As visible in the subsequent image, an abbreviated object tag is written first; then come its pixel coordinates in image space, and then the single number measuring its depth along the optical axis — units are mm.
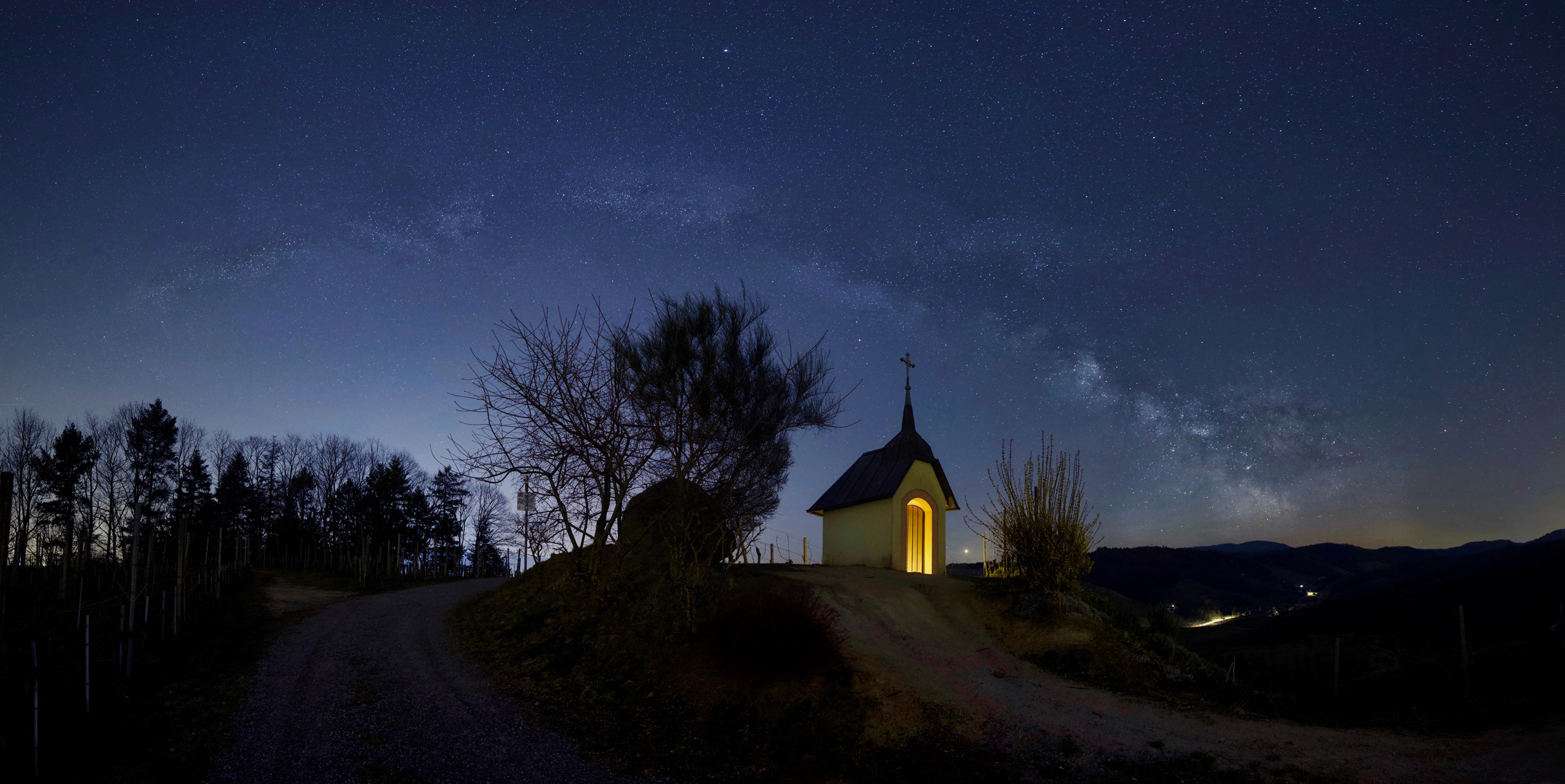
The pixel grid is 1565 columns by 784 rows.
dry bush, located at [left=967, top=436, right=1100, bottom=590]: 15883
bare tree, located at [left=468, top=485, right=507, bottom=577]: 44375
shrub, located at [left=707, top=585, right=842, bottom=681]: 10547
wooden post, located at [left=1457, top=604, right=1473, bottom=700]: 10891
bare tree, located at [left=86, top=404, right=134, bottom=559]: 34688
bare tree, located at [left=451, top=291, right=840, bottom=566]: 13617
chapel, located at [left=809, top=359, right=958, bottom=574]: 22344
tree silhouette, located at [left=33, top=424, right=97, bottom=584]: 34344
